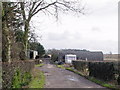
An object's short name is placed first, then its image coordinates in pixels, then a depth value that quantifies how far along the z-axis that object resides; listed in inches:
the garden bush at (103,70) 627.8
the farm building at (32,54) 2621.1
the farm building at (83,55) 3339.1
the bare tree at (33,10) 789.7
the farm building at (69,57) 3090.6
